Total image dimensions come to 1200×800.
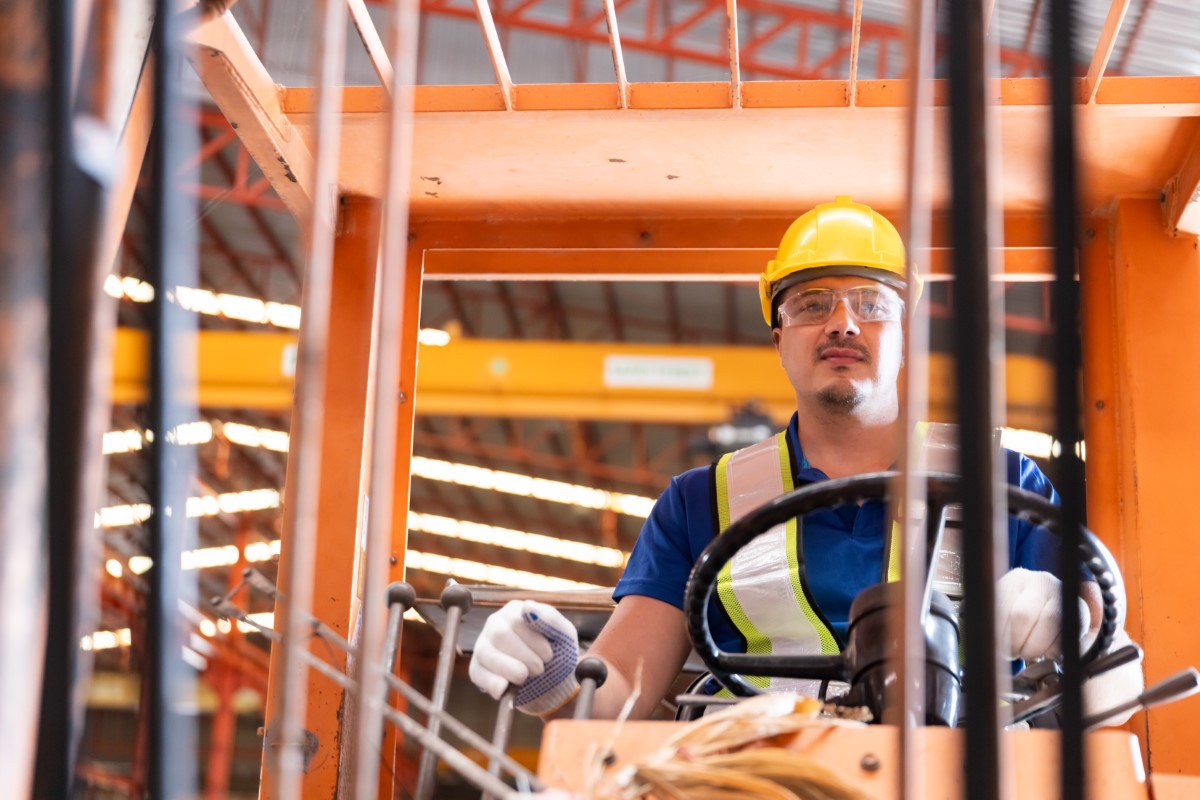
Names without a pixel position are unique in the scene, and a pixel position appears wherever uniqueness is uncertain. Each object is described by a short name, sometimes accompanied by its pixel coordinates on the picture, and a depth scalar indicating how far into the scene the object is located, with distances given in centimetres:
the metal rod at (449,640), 169
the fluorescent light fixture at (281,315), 1110
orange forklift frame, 257
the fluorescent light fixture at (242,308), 1108
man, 244
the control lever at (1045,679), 154
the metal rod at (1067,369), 63
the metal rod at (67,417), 76
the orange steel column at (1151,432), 255
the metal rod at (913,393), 67
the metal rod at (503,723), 142
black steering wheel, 165
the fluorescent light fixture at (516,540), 1537
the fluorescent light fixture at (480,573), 1600
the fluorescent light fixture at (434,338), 916
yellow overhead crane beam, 877
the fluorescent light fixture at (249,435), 1337
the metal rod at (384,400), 70
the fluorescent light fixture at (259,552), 1520
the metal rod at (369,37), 250
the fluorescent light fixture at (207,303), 1093
